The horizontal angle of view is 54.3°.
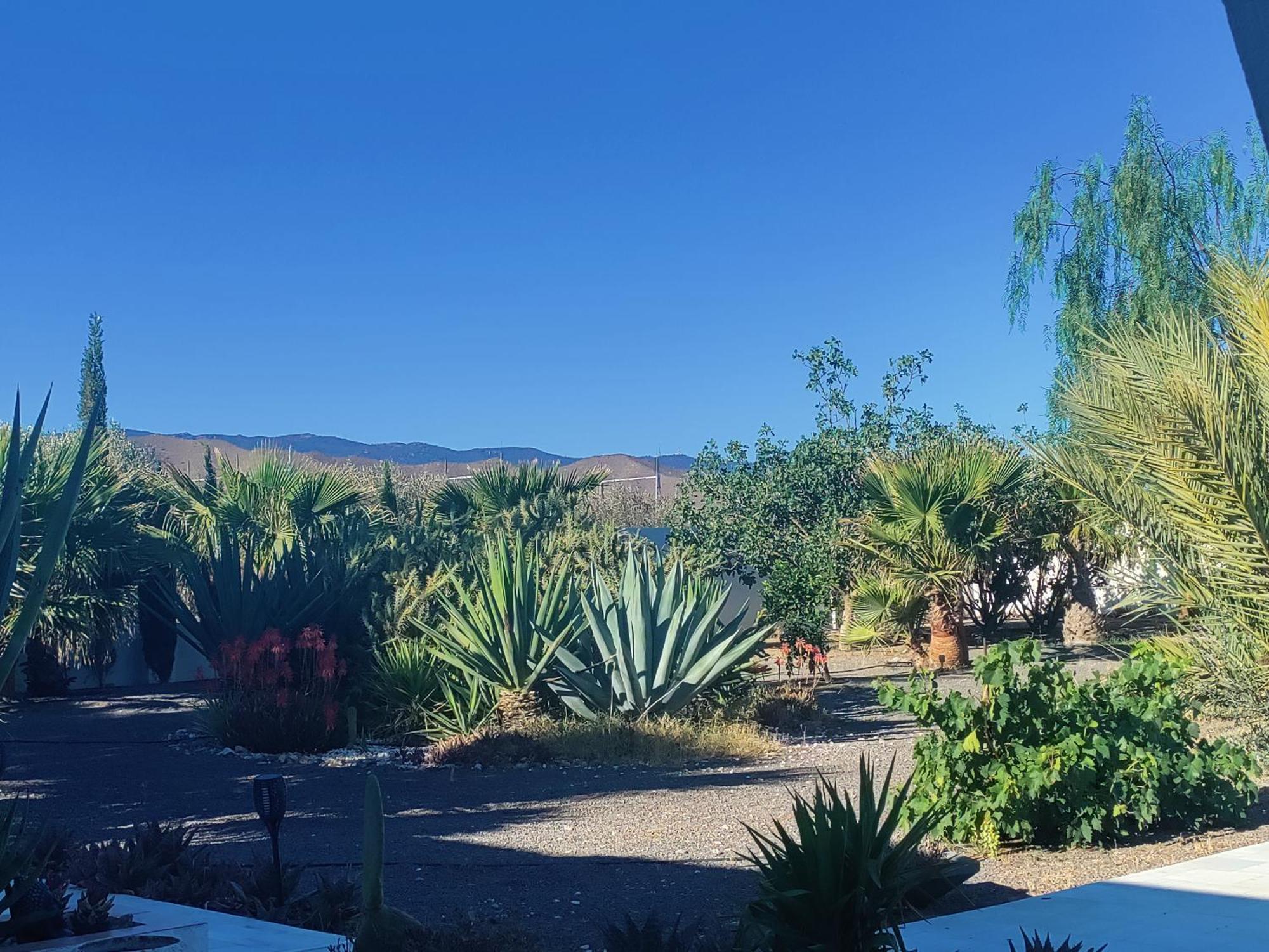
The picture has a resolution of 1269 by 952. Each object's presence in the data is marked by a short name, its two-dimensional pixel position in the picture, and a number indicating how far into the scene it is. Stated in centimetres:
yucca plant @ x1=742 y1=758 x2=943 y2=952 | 490
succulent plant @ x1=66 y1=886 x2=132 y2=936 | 520
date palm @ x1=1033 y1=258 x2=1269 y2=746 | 845
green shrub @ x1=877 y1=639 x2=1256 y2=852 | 745
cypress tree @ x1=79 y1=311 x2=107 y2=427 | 5100
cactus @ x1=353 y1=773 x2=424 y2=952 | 471
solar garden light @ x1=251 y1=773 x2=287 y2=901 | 621
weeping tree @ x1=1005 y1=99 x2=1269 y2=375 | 1983
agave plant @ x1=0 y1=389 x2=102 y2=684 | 404
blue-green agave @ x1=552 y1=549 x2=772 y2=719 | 1272
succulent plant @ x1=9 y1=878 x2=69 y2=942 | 493
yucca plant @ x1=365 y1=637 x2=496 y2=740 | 1348
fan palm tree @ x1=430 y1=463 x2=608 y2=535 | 1939
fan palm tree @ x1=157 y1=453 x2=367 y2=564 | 1952
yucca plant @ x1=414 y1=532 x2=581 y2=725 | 1323
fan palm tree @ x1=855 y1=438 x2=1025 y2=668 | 1831
